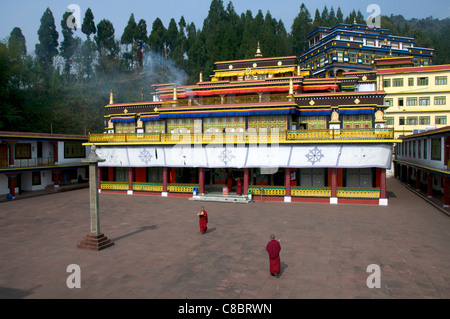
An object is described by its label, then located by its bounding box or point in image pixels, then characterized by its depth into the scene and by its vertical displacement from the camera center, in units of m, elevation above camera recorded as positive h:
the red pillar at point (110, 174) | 32.41 -2.00
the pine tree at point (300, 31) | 100.38 +39.69
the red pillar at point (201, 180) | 26.84 -2.28
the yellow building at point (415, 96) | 45.91 +8.12
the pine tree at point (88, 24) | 90.94 +38.07
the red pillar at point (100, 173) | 31.74 -1.90
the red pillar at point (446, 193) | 21.28 -2.92
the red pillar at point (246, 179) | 25.75 -2.15
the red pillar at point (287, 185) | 24.92 -2.61
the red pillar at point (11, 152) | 28.93 +0.34
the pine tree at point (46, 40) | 84.55 +31.77
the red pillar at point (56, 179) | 33.03 -2.48
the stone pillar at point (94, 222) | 13.59 -2.99
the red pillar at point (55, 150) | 33.96 +0.60
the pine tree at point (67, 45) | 89.81 +32.44
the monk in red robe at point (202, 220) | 15.56 -3.32
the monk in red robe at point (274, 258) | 10.41 -3.51
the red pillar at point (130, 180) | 29.52 -2.47
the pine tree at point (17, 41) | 52.03 +24.93
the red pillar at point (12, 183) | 28.00 -2.44
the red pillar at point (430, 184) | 25.28 -2.81
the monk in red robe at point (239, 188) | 26.23 -2.93
